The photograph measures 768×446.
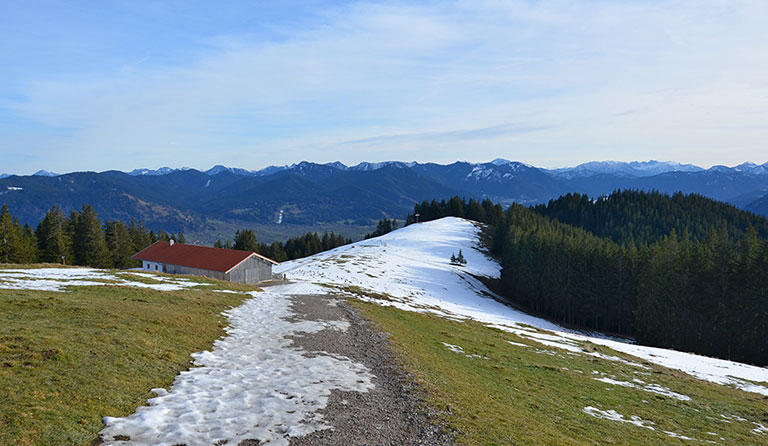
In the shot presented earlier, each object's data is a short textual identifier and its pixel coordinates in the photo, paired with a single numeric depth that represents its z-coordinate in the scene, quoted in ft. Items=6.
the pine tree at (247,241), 392.61
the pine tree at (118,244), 287.69
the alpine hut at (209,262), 190.90
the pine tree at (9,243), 226.99
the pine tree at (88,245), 266.98
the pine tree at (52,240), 252.42
